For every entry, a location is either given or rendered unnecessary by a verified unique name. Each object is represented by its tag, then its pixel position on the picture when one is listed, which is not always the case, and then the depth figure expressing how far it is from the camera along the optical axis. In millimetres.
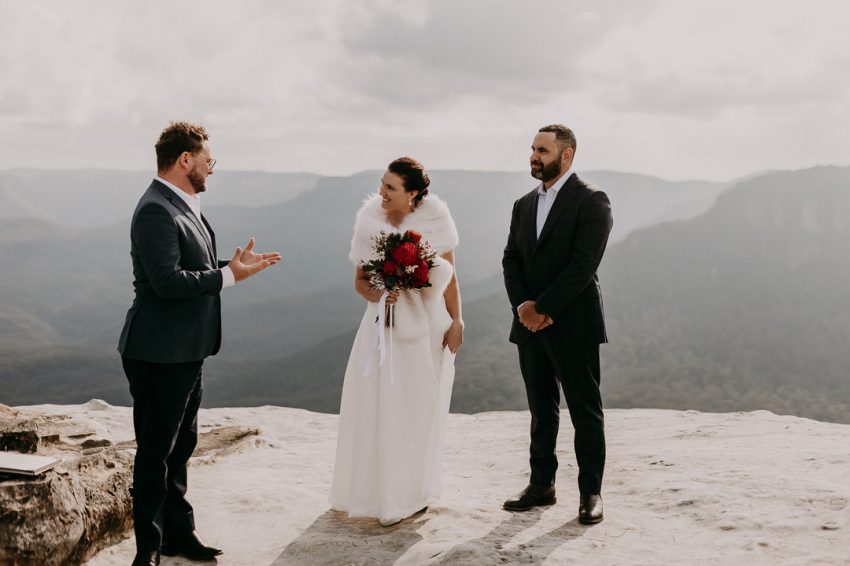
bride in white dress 4738
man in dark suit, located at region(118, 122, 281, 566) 3695
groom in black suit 4648
